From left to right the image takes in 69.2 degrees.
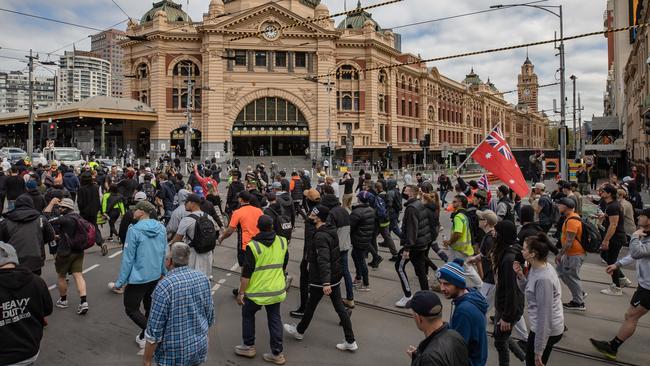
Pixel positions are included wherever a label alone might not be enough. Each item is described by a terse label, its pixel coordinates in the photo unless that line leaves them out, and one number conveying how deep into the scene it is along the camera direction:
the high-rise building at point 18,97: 135.75
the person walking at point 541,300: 4.88
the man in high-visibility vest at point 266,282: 5.75
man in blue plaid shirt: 4.27
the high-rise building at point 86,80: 141.38
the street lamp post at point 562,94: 18.84
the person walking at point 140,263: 6.04
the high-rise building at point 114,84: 181.25
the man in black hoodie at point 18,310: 3.99
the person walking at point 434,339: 3.21
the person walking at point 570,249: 7.37
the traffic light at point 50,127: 32.20
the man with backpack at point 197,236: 6.89
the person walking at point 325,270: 6.16
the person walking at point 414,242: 7.68
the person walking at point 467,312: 3.87
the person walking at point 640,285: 5.80
